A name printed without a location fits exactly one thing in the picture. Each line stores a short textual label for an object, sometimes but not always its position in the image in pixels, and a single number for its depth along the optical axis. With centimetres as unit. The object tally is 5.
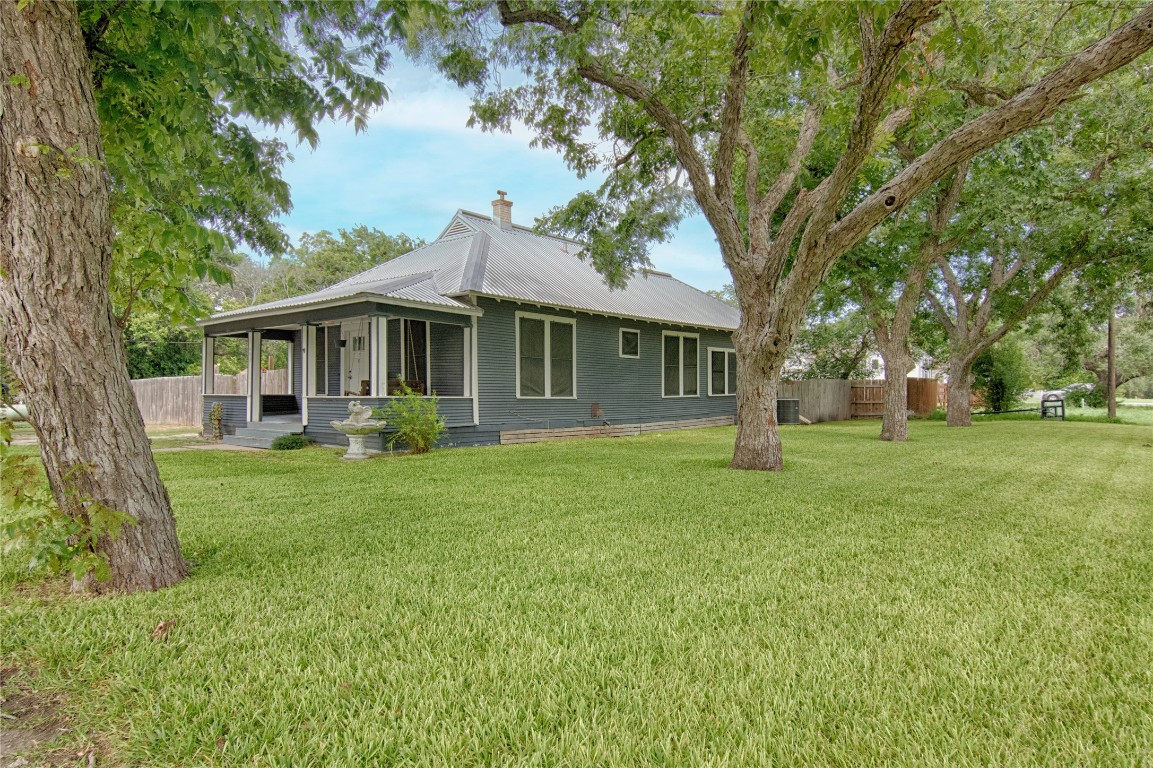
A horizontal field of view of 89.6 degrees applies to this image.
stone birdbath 896
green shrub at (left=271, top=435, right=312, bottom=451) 1031
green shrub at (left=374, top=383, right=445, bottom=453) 941
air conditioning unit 1763
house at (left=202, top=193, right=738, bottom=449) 1055
